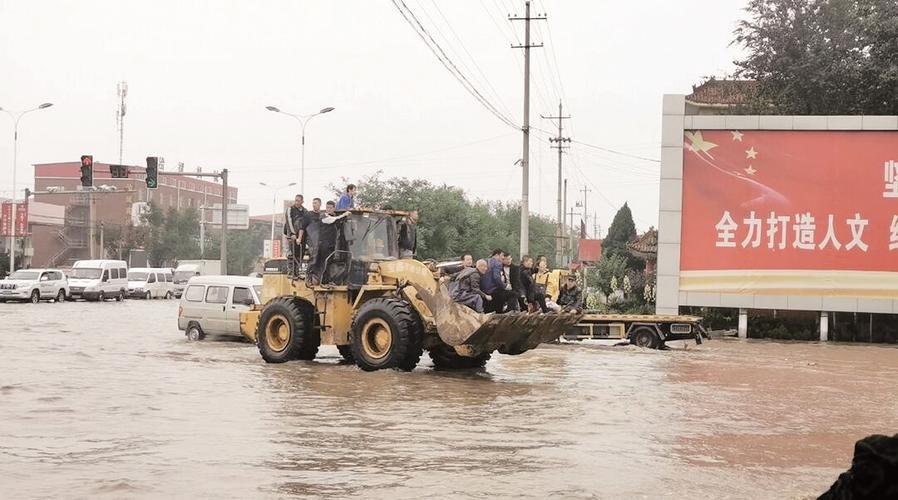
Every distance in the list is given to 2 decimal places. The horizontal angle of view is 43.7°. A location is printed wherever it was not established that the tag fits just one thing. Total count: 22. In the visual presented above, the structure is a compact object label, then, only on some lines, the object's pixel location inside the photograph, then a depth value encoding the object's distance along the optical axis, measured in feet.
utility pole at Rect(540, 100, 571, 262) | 217.01
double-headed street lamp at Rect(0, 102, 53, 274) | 179.33
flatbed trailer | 88.43
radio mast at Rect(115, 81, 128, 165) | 333.01
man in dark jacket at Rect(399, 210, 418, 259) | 65.16
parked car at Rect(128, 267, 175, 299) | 192.24
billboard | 108.17
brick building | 315.58
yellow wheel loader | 58.29
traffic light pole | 144.66
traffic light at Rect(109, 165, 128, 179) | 132.98
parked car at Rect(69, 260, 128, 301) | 168.76
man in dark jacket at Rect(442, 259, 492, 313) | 58.65
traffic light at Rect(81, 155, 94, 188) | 124.09
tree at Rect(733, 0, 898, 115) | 127.65
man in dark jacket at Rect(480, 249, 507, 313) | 59.82
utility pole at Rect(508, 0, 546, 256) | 123.75
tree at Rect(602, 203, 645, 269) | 231.69
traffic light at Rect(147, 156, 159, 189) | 127.95
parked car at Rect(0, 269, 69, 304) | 153.89
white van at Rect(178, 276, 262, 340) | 81.66
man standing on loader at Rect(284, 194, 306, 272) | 64.69
